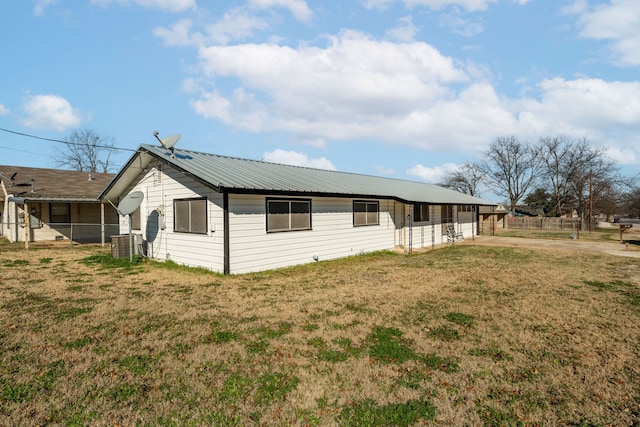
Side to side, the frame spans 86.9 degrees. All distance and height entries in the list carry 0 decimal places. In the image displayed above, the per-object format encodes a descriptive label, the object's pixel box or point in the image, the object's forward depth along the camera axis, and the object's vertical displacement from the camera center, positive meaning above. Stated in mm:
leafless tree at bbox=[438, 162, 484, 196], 59375 +5133
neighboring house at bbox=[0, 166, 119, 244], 18703 +537
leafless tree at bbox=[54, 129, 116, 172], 41344 +6746
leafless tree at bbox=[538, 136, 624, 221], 45656 +3540
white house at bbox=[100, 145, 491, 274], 10273 +35
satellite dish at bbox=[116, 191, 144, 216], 12445 +391
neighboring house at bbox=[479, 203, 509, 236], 29083 -987
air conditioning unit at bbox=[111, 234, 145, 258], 13039 -1259
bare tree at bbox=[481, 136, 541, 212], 52659 +6446
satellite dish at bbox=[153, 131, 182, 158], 11812 +2568
